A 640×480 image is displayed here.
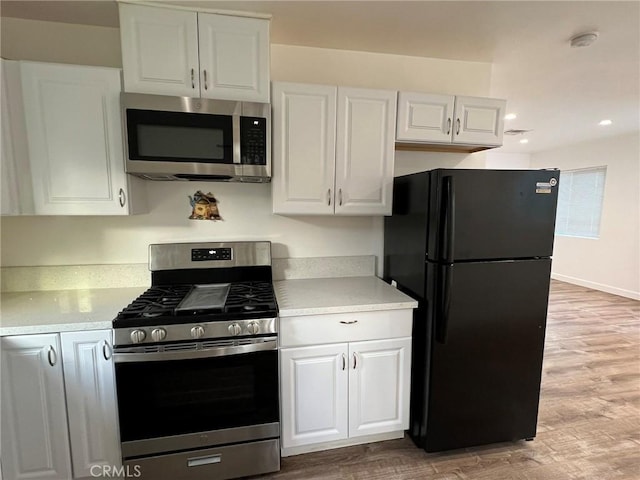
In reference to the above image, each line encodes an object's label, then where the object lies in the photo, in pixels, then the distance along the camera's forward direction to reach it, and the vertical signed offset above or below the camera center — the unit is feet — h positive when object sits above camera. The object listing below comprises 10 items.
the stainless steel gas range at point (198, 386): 4.88 -2.95
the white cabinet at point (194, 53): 5.36 +2.68
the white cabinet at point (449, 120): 6.49 +1.86
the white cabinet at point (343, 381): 5.62 -3.25
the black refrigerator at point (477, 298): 5.34 -1.63
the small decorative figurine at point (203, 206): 6.80 +0.00
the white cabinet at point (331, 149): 6.05 +1.15
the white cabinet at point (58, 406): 4.78 -3.17
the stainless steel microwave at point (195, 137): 5.34 +1.22
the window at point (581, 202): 17.46 +0.37
